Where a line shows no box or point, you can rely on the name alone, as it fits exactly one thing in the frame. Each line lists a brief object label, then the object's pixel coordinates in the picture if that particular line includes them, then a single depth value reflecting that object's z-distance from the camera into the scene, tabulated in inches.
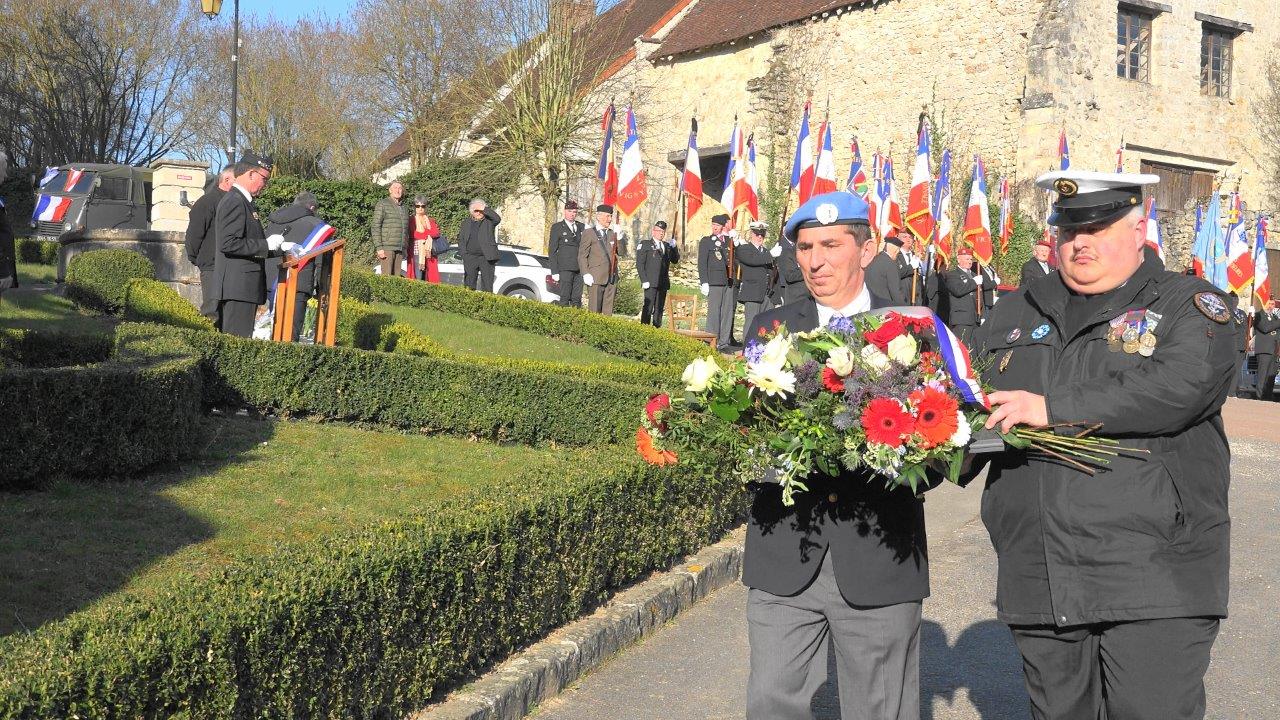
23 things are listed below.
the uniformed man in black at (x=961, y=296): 748.0
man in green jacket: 803.4
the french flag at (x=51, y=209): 1245.7
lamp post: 942.4
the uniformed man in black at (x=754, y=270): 743.1
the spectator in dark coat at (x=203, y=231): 454.3
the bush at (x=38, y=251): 910.4
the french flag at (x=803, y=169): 876.6
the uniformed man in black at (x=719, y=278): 773.9
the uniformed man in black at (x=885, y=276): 648.3
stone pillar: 837.2
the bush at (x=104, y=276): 566.6
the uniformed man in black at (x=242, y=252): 397.4
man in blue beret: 138.9
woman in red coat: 871.7
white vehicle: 996.6
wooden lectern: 462.3
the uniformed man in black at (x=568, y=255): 797.2
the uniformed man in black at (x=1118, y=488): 130.5
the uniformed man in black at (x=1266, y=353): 855.1
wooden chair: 829.2
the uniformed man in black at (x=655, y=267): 808.9
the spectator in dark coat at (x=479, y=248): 848.3
